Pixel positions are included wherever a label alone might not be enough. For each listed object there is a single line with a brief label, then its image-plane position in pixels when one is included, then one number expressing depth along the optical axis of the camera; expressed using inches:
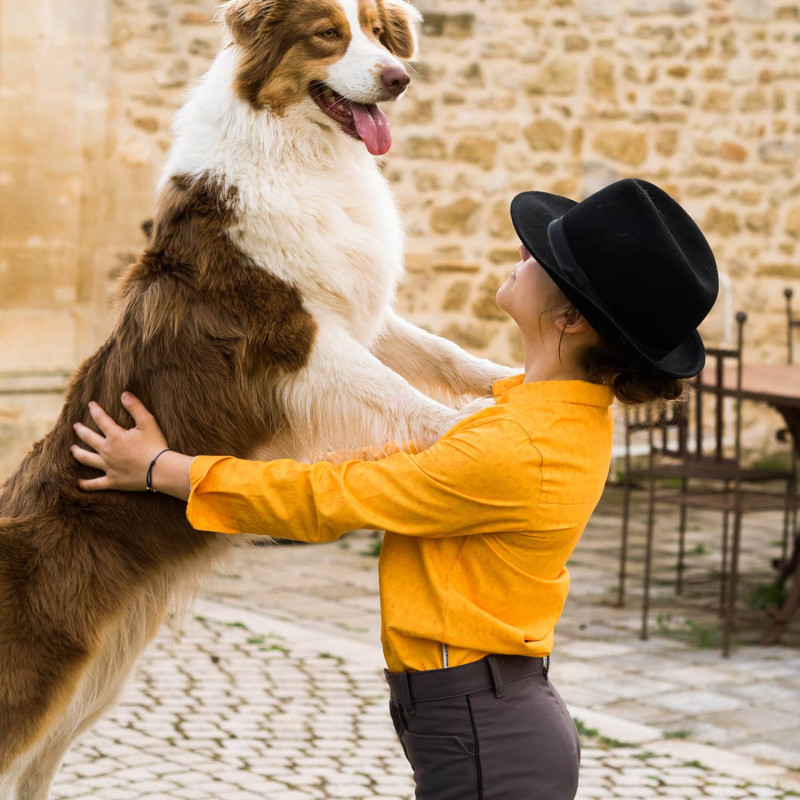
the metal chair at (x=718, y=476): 230.5
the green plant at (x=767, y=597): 265.3
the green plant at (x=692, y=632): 238.7
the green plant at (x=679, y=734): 183.5
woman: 81.1
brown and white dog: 98.1
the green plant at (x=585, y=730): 181.6
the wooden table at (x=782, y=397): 223.6
